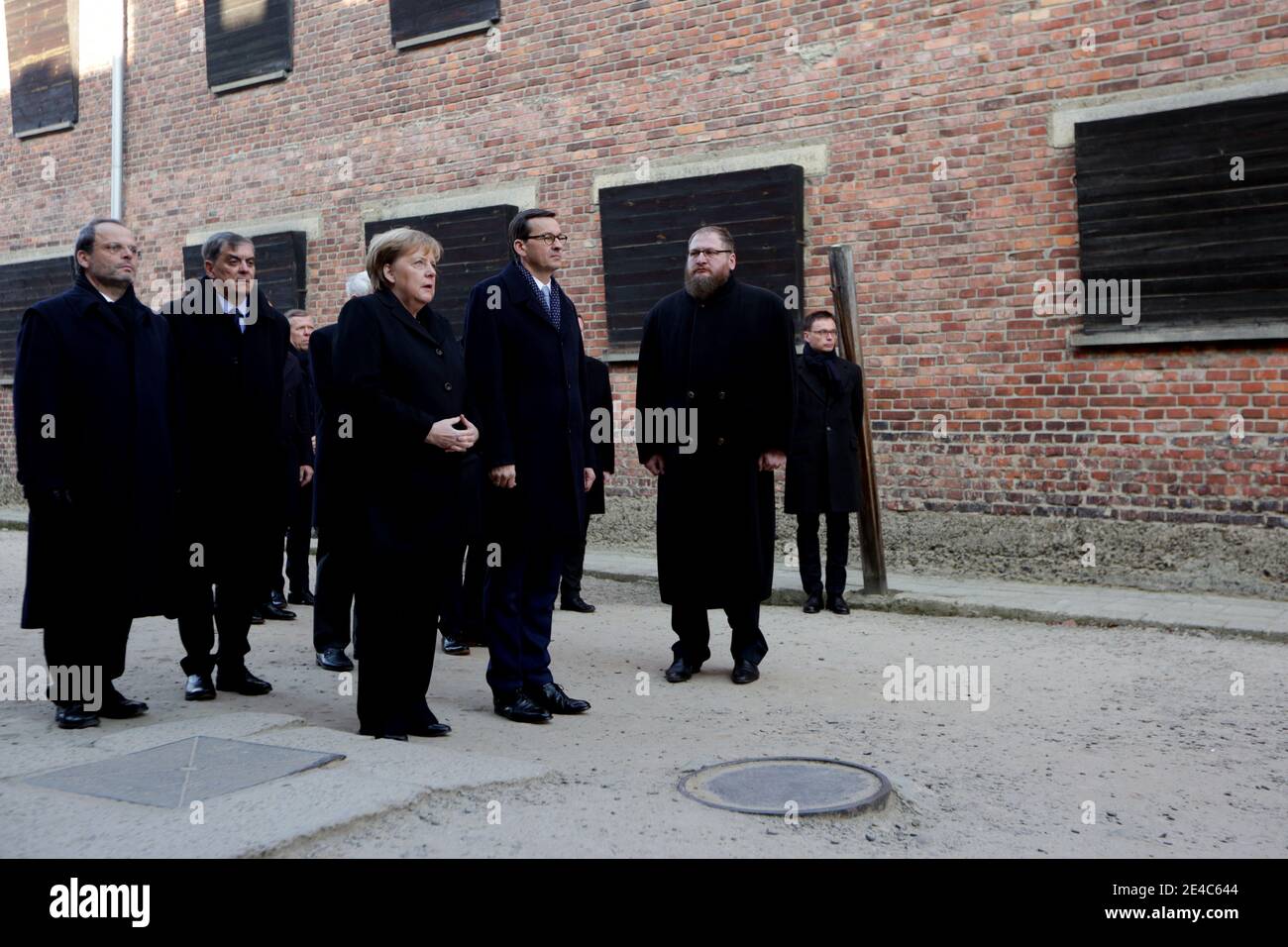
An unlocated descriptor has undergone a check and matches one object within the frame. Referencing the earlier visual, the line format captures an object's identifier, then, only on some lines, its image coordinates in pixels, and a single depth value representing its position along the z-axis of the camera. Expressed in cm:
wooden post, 884
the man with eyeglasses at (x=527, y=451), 547
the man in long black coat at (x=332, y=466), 498
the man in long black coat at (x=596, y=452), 868
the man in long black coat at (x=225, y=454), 586
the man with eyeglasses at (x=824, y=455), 862
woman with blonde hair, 488
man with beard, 645
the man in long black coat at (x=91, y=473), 521
